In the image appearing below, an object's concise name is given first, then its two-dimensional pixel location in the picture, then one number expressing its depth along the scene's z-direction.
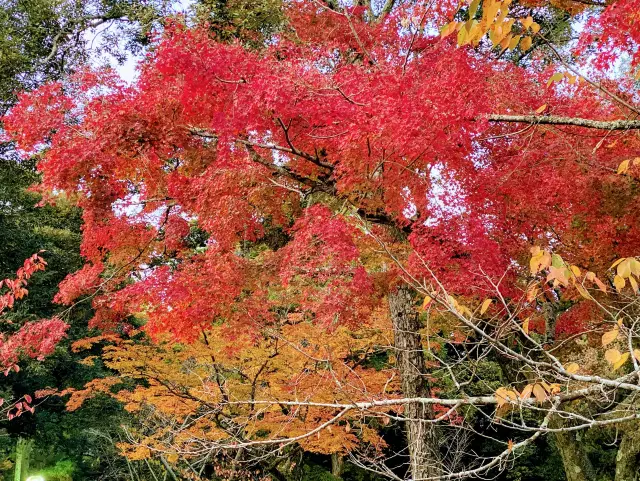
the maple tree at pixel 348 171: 6.24
